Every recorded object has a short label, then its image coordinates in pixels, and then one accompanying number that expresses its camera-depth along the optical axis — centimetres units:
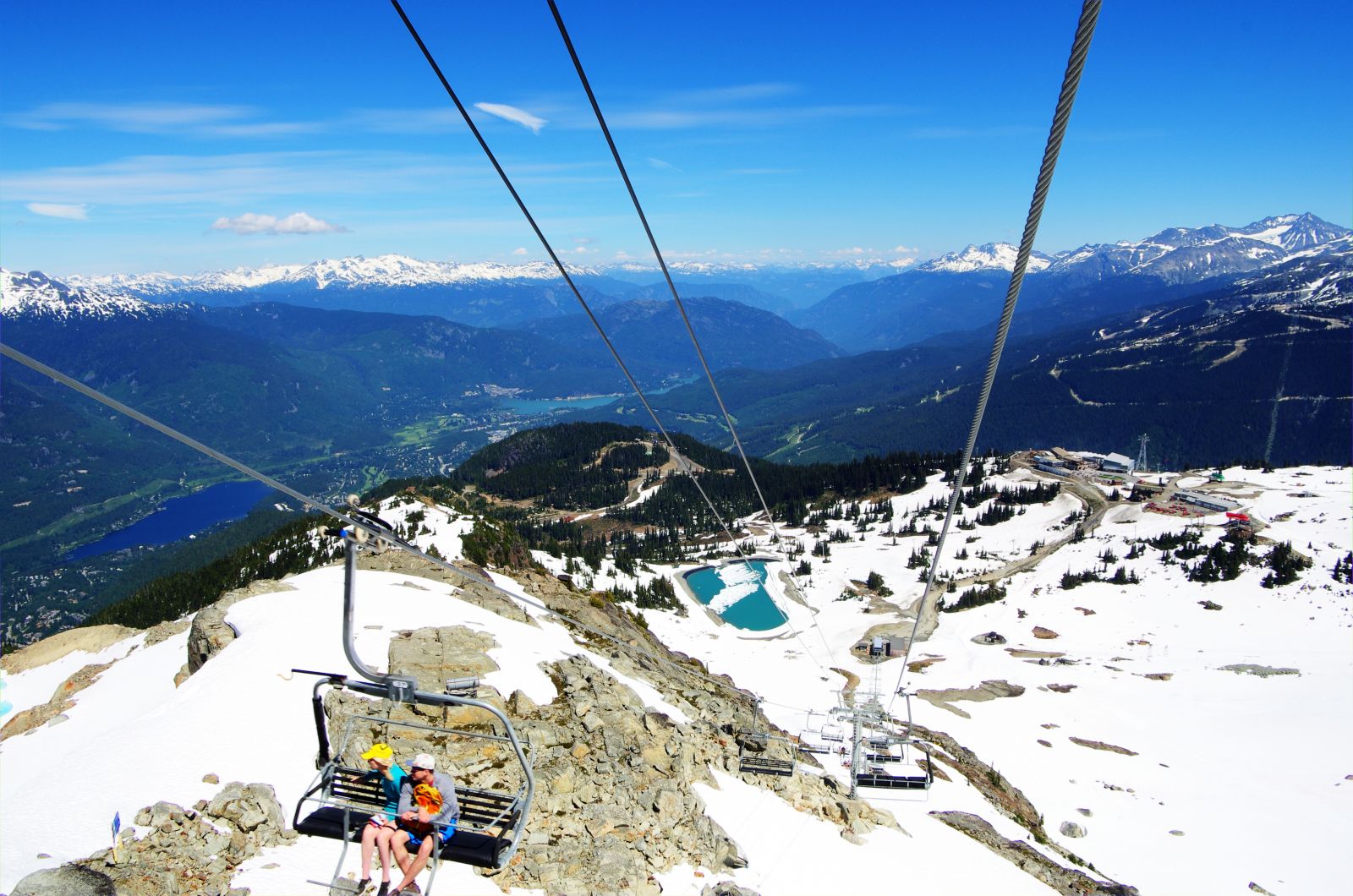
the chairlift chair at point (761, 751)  2189
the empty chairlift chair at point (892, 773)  2350
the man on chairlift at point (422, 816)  985
